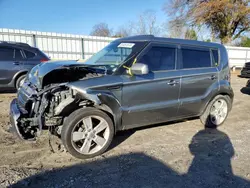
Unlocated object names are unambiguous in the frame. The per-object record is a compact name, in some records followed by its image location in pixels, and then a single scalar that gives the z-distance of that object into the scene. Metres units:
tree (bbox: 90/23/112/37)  42.19
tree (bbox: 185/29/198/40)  27.76
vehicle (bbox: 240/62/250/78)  13.81
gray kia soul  3.24
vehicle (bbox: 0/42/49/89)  7.18
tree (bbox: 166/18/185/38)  27.26
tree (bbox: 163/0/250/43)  23.85
